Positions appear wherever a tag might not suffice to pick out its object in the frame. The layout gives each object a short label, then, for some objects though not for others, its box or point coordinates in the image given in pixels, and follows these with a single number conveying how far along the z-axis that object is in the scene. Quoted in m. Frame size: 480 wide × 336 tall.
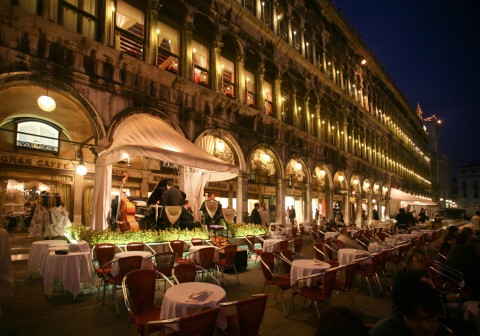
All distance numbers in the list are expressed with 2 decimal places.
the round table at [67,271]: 5.66
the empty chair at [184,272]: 4.60
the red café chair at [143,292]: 3.90
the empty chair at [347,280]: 5.29
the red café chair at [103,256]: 5.96
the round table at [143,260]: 5.64
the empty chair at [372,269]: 6.48
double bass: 8.66
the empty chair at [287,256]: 6.47
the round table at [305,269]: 5.49
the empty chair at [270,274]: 5.62
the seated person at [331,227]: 14.40
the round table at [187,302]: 3.40
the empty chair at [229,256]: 7.09
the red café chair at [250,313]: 3.19
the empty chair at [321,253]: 7.32
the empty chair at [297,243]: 8.57
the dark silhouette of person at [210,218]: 12.05
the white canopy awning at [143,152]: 7.78
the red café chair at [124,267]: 5.43
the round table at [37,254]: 7.05
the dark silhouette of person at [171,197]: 9.05
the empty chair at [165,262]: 5.86
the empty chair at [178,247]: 7.38
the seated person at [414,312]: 2.12
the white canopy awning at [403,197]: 25.16
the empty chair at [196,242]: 8.00
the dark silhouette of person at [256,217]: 12.99
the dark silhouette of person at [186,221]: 9.59
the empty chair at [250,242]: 9.49
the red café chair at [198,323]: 2.75
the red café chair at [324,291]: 4.82
